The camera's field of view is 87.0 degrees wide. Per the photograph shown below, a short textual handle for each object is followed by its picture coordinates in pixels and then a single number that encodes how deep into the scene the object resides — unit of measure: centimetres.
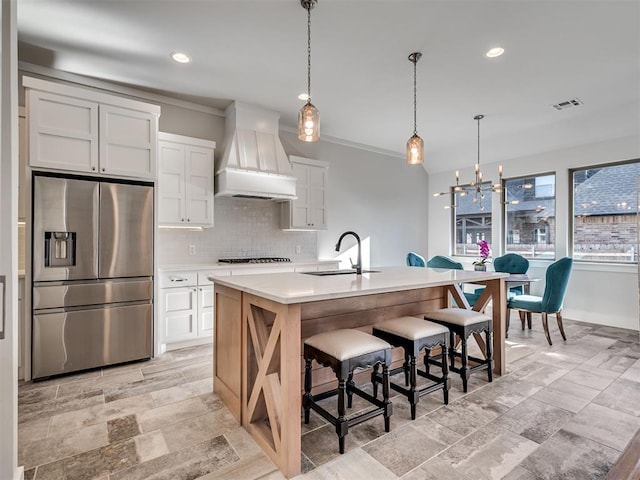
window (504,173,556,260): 555
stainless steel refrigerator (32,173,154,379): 297
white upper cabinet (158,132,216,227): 392
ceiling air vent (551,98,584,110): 422
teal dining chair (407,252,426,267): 502
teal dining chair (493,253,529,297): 506
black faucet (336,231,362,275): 281
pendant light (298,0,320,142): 246
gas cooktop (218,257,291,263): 449
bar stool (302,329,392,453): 190
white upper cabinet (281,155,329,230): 496
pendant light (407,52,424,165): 301
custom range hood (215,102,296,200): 419
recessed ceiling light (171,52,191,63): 317
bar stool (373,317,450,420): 227
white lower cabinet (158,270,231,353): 372
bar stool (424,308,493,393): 261
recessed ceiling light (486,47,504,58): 307
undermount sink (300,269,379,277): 285
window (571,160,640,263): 476
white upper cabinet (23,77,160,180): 298
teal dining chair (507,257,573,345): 386
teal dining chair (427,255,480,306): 435
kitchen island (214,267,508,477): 178
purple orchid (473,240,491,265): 462
